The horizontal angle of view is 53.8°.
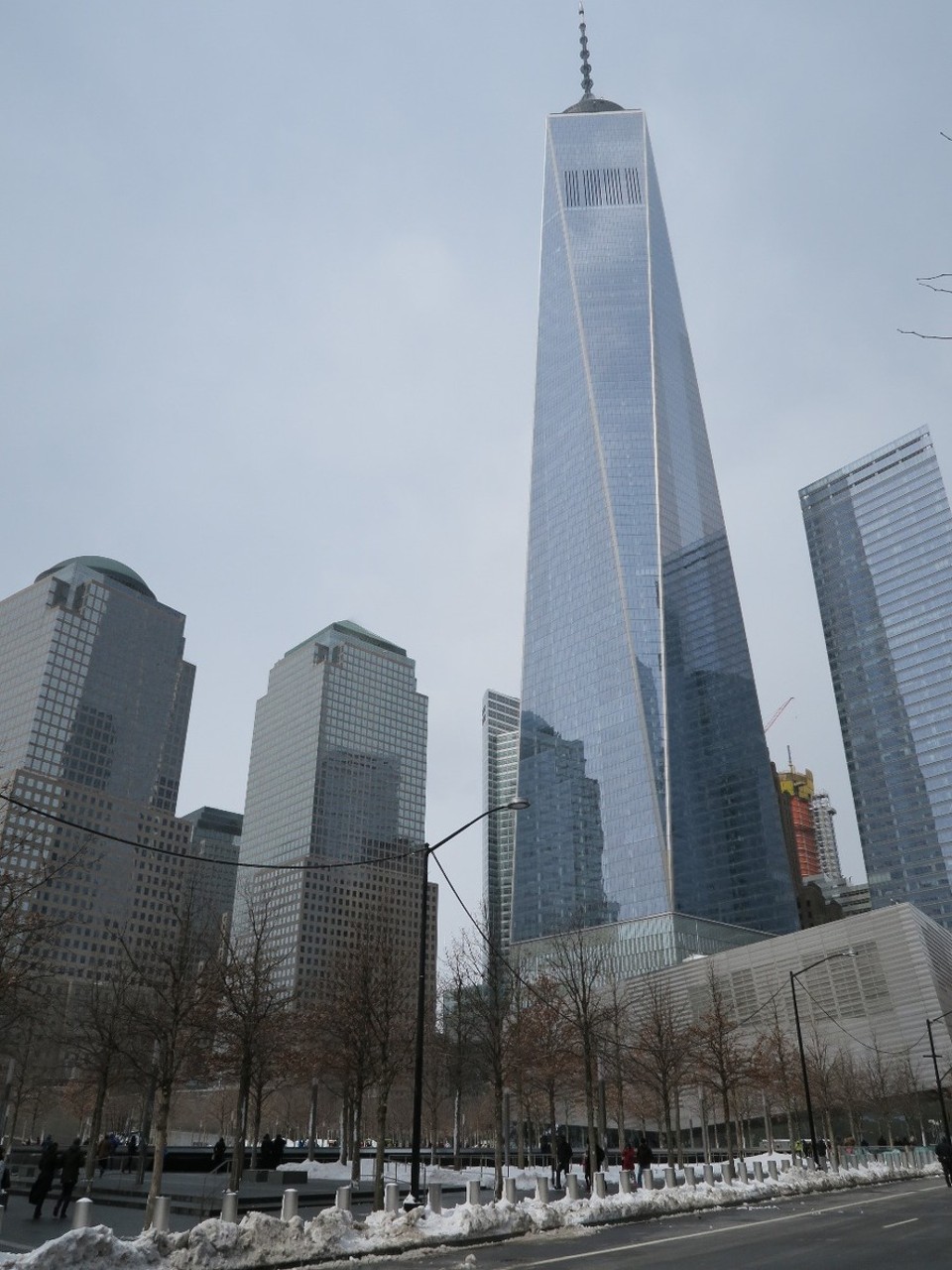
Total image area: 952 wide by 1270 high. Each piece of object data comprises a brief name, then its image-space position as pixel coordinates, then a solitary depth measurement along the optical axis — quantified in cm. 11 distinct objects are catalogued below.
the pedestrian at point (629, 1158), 3916
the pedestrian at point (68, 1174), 2627
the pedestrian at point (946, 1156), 3941
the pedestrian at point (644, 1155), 3950
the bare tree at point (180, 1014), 3082
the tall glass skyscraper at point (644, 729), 16788
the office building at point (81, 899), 18388
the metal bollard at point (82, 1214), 1501
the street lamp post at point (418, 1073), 2202
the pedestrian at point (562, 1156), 4134
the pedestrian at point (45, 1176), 2562
